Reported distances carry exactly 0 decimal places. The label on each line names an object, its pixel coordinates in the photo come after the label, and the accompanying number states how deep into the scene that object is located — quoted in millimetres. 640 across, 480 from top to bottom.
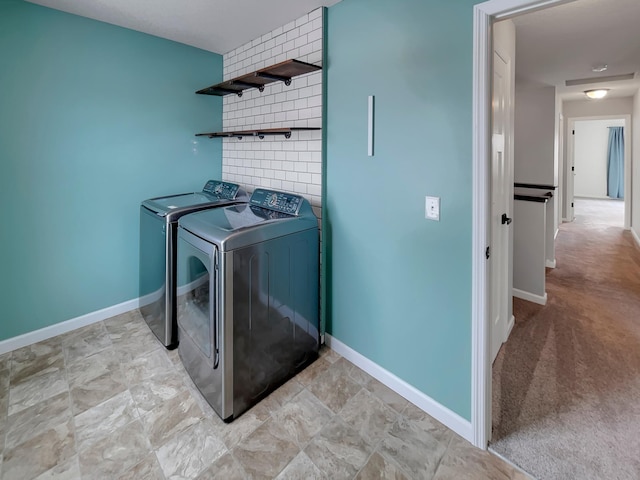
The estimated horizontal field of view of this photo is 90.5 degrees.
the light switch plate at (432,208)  1618
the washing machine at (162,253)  2172
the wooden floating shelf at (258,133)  2158
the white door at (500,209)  1902
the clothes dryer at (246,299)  1645
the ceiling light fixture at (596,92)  4348
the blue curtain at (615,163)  9363
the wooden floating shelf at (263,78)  2061
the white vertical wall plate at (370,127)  1865
